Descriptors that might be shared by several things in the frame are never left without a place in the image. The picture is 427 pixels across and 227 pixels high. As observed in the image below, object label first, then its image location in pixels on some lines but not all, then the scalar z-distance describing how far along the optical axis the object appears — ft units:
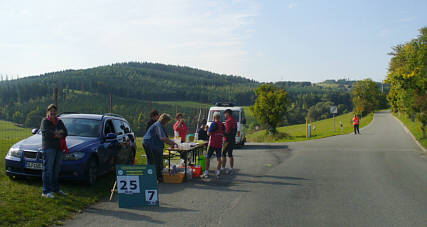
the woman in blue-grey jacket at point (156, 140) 29.78
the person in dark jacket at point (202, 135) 53.06
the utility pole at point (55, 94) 38.66
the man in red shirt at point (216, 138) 35.01
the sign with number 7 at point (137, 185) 23.09
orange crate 32.40
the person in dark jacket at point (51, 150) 23.84
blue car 26.63
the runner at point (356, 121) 113.80
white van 68.95
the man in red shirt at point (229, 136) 36.96
